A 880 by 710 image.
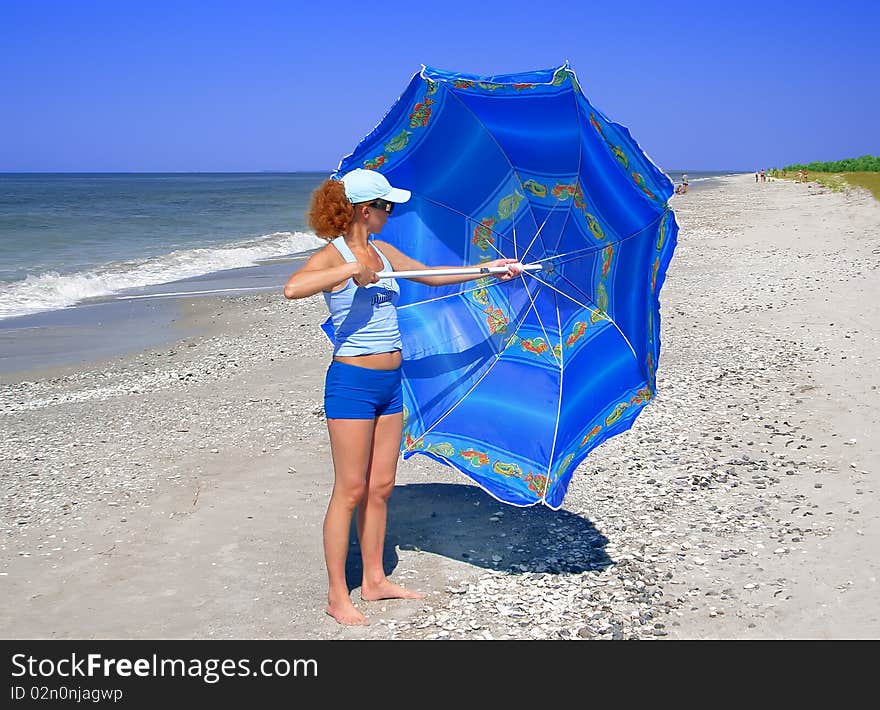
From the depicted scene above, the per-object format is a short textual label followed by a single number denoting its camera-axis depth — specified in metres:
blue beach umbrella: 4.73
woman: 4.31
